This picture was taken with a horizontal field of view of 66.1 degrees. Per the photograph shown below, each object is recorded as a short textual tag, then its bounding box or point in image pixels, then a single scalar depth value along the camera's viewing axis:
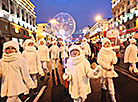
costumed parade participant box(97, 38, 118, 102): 3.35
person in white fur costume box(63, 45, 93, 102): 2.64
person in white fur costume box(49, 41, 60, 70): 8.25
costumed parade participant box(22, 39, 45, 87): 4.24
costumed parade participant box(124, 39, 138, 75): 5.64
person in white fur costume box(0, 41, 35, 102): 2.50
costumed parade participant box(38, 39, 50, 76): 6.65
